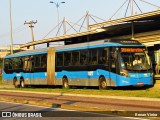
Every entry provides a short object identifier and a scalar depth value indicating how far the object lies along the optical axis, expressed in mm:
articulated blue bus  26281
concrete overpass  30516
